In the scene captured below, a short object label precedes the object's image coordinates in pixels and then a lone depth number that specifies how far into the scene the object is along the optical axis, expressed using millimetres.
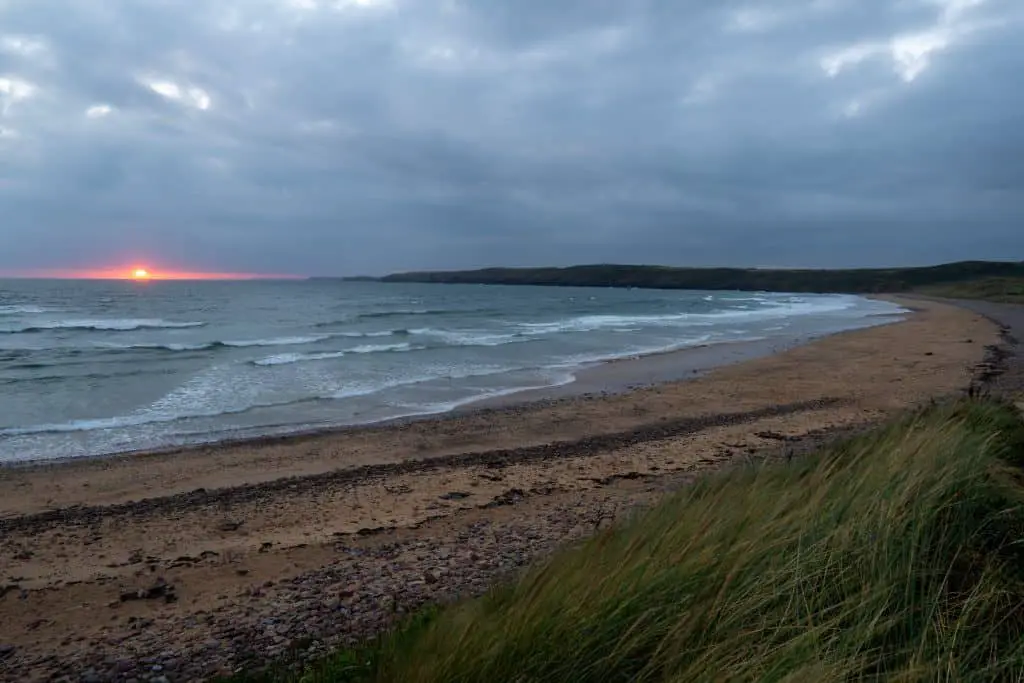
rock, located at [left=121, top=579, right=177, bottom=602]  5330
